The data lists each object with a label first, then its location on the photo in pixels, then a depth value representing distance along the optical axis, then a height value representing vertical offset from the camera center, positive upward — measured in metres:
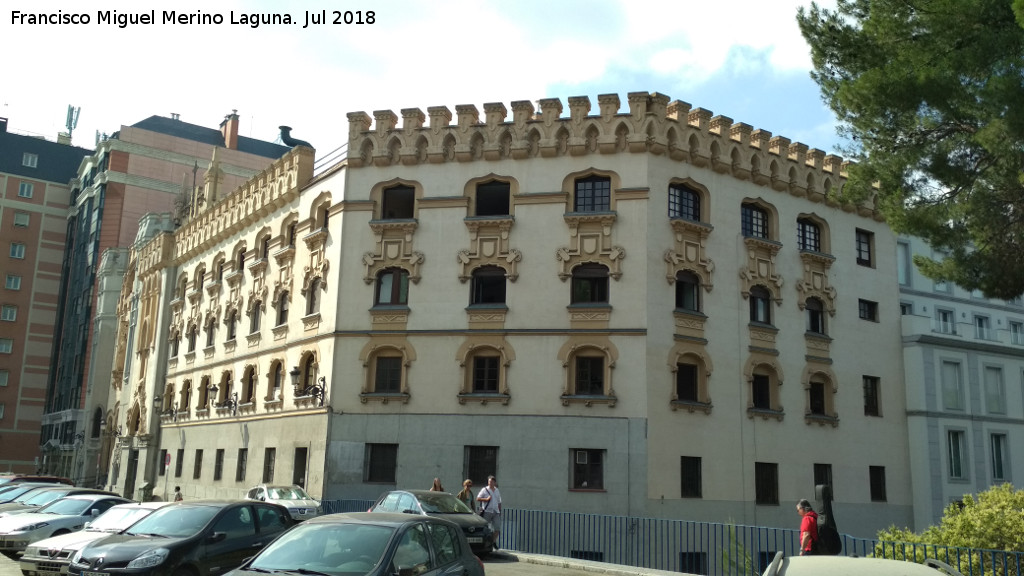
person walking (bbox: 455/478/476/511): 23.71 -1.07
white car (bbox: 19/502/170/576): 14.55 -1.79
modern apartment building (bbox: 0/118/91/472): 74.00 +14.54
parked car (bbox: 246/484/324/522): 25.59 -1.51
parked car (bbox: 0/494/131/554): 19.12 -1.83
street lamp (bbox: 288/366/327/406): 31.03 +2.13
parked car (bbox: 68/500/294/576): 12.20 -1.45
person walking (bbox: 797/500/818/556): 14.64 -1.08
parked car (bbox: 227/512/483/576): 9.34 -1.09
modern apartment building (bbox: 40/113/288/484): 61.88 +17.26
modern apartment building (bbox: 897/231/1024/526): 33.44 +3.00
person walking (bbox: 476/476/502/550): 22.69 -1.28
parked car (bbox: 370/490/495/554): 20.11 -1.33
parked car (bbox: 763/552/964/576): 7.05 -0.81
